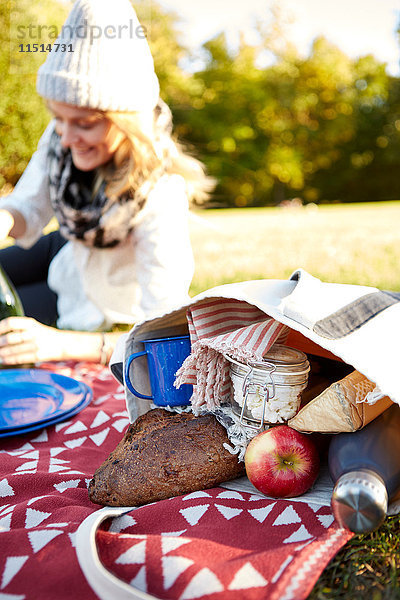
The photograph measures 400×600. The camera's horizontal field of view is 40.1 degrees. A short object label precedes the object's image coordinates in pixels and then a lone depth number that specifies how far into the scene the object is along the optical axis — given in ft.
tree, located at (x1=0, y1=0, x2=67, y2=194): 42.98
